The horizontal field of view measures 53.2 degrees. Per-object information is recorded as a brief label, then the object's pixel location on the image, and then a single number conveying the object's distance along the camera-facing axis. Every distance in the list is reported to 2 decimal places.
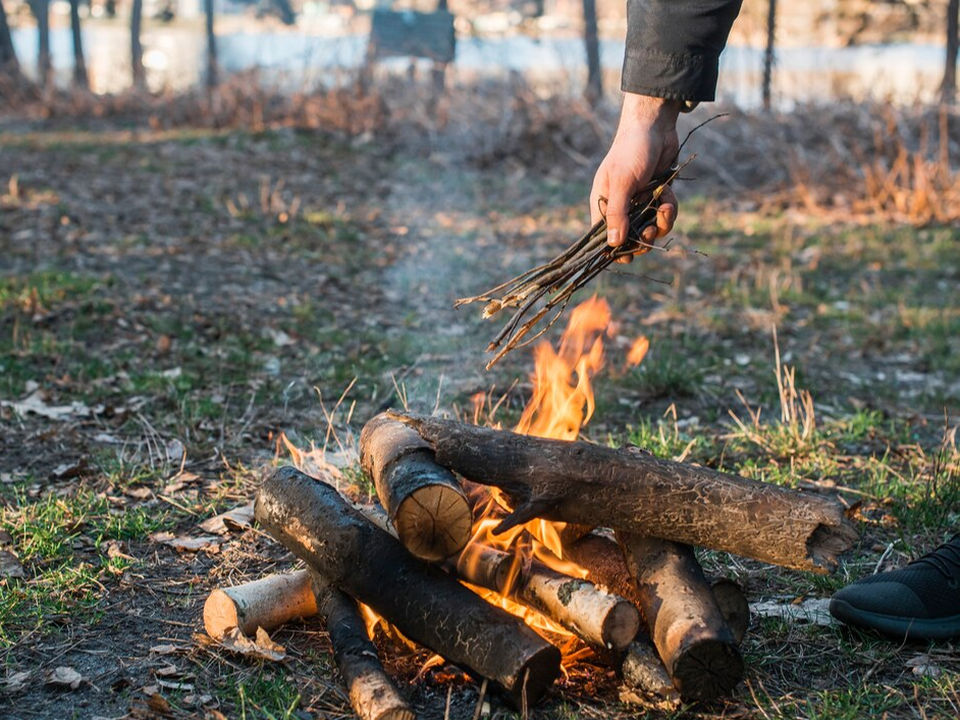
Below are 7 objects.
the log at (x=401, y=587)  2.35
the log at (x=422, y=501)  2.42
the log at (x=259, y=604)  2.63
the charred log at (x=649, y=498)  2.54
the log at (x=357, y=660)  2.26
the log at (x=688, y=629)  2.30
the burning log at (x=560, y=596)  2.44
